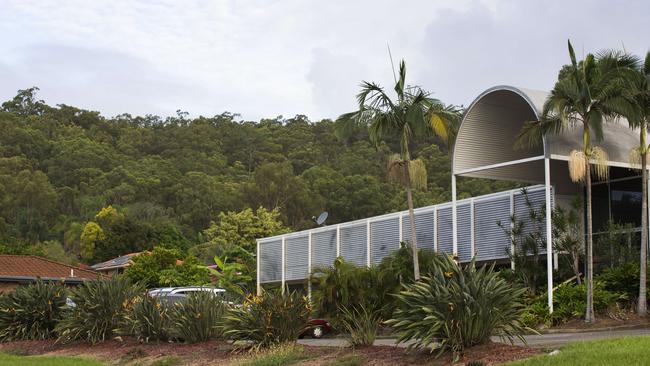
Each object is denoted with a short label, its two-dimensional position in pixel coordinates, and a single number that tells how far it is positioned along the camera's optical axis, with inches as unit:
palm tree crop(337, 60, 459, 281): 1117.1
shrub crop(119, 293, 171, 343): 903.7
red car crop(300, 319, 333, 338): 1176.2
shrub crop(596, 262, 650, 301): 1060.5
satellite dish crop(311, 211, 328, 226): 1603.8
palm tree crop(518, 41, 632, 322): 1022.4
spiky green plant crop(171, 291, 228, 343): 864.9
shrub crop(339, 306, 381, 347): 693.3
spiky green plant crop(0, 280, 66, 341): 1074.1
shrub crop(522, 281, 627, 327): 1045.8
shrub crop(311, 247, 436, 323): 1176.2
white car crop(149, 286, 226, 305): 1095.5
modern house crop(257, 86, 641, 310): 1137.4
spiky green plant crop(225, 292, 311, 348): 770.2
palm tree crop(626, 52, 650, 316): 1018.7
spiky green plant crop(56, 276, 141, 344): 965.2
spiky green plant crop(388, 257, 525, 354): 587.0
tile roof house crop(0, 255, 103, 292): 1681.6
